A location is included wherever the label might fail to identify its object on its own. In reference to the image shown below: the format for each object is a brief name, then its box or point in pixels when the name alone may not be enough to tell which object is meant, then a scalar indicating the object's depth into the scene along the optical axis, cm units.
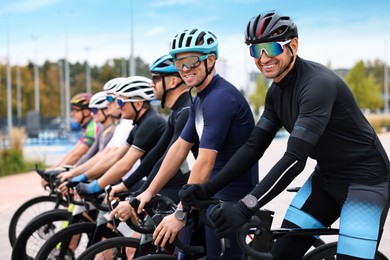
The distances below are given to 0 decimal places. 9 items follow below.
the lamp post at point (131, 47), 3046
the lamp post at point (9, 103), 5154
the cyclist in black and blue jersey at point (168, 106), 457
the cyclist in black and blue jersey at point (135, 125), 494
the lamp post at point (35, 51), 6959
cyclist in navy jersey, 354
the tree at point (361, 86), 7100
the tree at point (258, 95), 7294
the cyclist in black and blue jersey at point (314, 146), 303
